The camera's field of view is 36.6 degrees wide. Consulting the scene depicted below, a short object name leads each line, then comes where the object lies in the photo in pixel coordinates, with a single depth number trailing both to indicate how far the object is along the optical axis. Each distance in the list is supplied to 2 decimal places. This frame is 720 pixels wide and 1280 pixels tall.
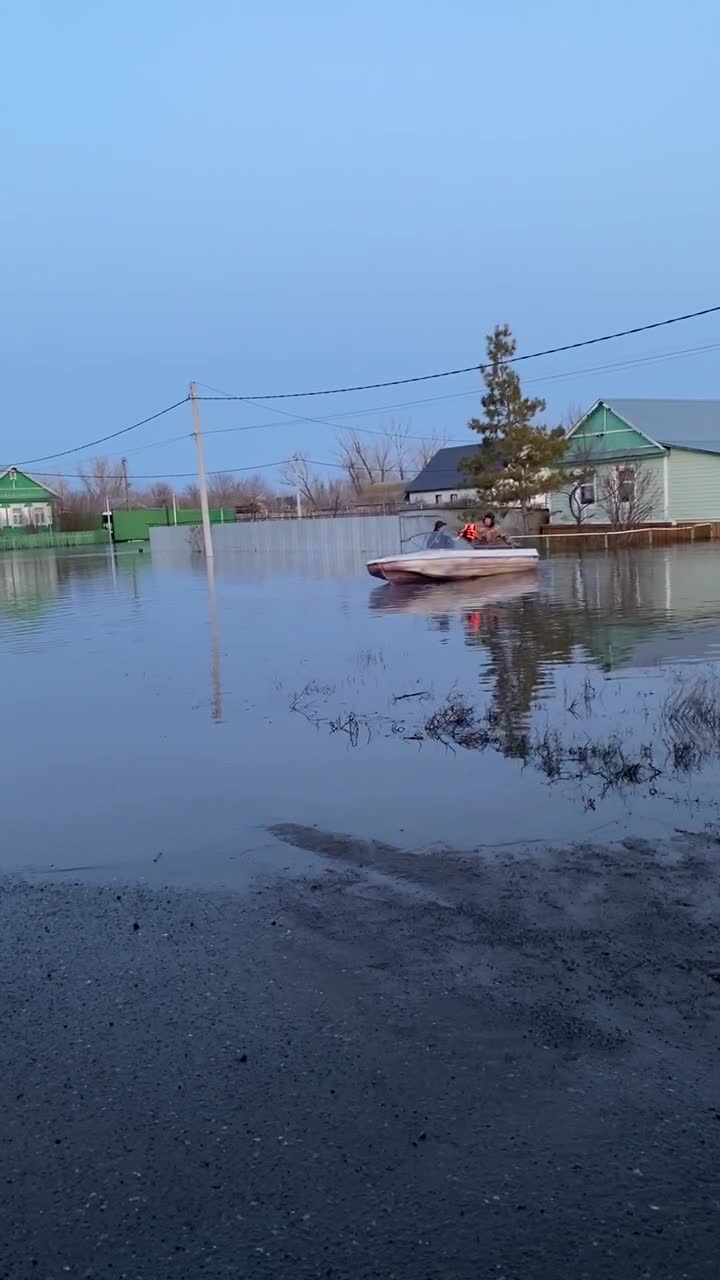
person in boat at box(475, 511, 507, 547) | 29.75
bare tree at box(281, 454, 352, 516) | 120.88
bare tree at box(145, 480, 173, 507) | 125.38
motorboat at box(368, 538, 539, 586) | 27.20
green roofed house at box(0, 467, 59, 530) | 85.50
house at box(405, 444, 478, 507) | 72.56
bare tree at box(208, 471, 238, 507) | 129.70
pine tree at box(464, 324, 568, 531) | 44.00
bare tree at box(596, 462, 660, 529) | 46.78
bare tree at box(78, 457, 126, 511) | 123.54
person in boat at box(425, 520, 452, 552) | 27.88
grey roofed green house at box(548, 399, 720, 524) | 46.72
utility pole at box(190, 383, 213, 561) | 44.25
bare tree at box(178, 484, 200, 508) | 127.37
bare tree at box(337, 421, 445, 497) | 119.31
